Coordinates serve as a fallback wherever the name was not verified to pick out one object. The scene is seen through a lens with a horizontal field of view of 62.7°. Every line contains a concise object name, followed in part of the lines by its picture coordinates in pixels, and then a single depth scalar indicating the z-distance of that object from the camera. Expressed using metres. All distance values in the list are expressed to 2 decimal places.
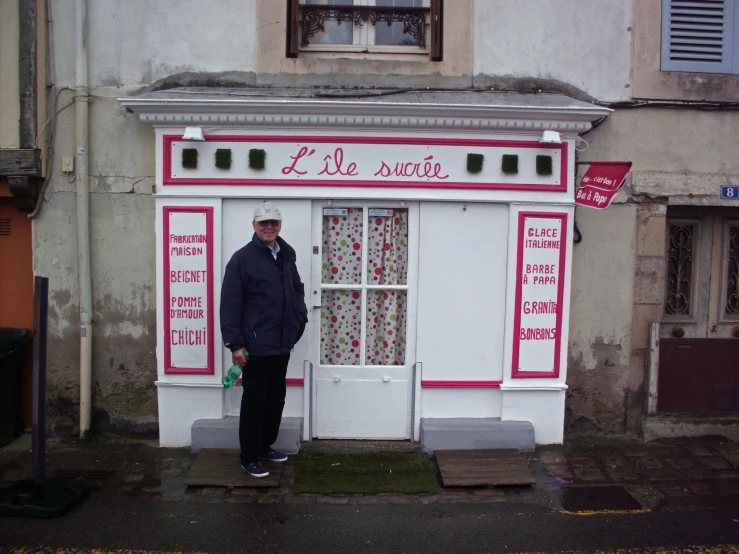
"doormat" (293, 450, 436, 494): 4.70
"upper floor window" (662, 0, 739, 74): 5.58
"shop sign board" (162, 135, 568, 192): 5.29
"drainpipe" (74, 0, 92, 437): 5.34
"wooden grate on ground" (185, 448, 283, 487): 4.72
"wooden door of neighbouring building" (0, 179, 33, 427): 5.69
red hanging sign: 4.93
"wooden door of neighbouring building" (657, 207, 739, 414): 5.85
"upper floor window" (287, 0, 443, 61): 5.56
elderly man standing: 4.67
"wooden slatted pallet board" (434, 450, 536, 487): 4.79
